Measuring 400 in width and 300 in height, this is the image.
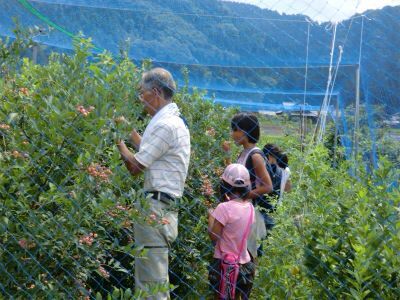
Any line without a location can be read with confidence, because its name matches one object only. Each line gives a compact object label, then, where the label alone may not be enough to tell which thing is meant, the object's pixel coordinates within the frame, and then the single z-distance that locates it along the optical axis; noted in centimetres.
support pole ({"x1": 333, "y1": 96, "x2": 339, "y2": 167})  659
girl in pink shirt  369
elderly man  321
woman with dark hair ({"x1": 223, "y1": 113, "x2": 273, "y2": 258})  398
